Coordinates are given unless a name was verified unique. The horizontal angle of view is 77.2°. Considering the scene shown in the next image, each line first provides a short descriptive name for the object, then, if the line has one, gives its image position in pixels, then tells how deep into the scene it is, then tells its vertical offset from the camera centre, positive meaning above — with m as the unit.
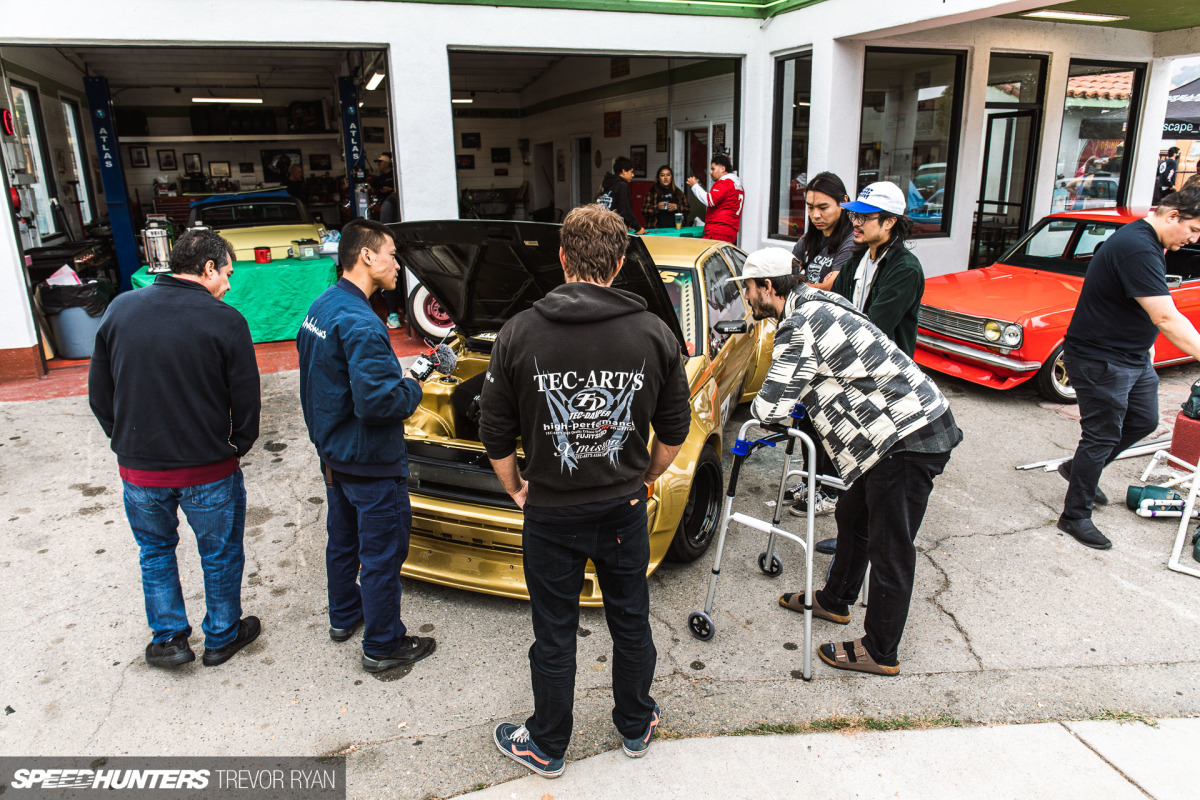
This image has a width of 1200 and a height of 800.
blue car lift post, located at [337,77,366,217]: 12.63 +1.13
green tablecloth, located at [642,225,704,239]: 9.71 -0.49
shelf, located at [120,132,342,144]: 17.59 +1.50
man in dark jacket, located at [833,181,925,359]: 3.73 -0.37
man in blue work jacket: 2.79 -0.83
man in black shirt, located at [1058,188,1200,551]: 3.76 -0.79
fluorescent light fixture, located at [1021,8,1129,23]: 8.68 +1.96
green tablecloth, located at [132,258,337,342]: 8.19 -0.96
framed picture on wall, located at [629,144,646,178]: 14.44 +0.68
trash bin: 7.76 -1.10
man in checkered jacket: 2.82 -0.81
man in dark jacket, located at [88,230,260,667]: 2.86 -0.83
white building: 7.11 +1.33
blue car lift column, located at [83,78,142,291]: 11.41 +0.17
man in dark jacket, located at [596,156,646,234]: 9.15 -0.02
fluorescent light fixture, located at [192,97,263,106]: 16.89 +2.24
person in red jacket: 8.77 -0.11
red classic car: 6.22 -1.00
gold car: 3.39 -1.03
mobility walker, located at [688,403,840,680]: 3.00 -1.36
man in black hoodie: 2.16 -0.72
